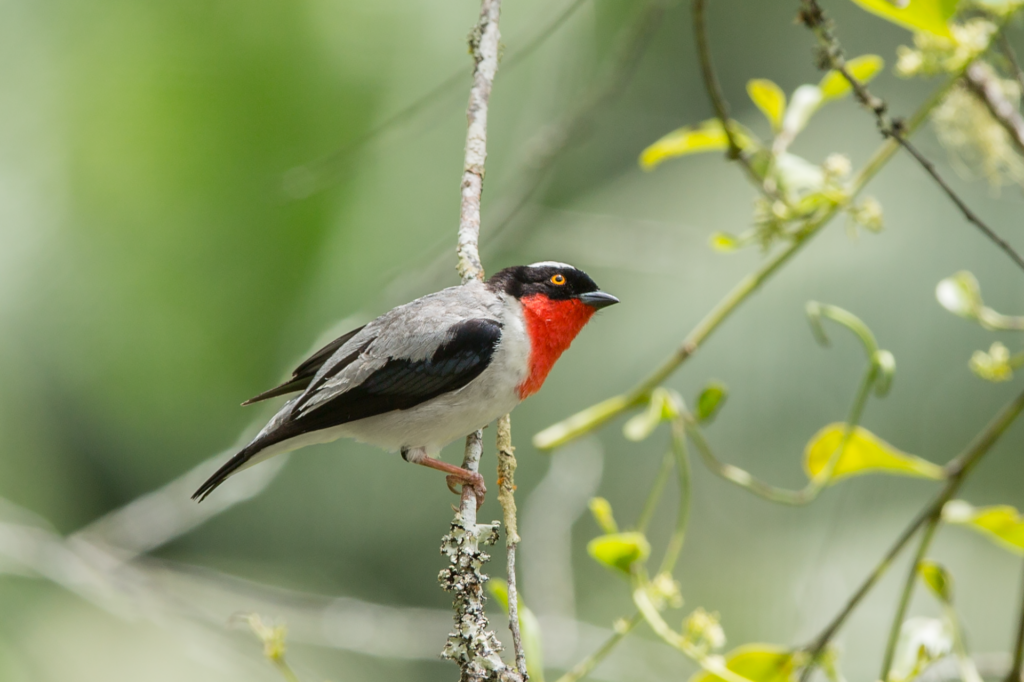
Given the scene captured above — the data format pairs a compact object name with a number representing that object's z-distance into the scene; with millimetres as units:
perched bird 4922
